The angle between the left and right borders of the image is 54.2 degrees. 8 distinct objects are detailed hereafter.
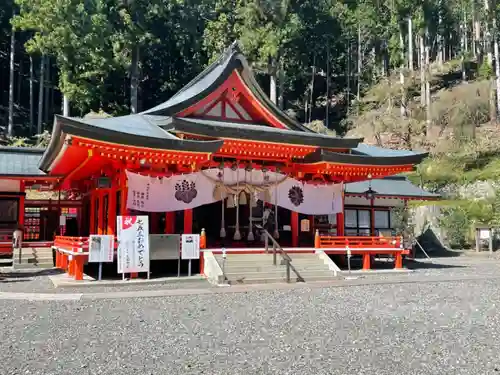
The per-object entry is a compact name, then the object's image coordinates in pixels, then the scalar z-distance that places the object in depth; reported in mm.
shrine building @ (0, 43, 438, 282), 13148
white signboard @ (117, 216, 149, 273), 11695
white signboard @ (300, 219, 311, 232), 17578
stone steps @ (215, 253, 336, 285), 12520
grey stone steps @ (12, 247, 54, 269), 15891
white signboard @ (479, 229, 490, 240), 23234
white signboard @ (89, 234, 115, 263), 11711
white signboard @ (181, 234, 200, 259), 12758
